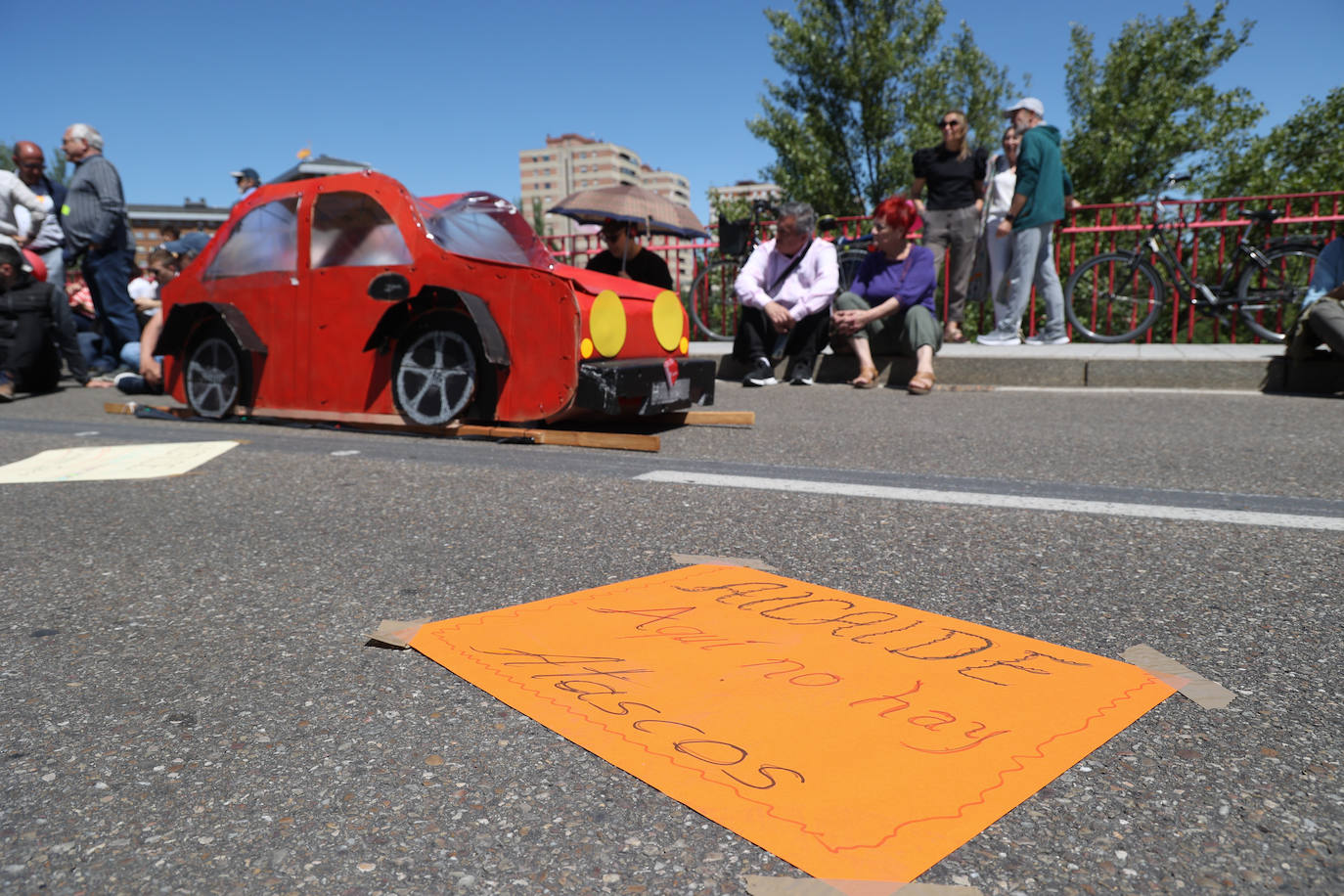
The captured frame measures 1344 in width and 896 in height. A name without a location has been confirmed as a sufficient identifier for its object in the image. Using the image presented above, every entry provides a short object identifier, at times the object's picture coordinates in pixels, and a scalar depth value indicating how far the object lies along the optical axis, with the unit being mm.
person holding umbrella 7148
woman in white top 8570
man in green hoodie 8000
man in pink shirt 7363
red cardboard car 4820
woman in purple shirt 7172
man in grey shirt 8250
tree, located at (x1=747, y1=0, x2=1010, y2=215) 26797
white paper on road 4105
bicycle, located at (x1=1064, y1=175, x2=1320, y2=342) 8414
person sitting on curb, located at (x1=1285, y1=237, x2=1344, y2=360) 6168
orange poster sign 1322
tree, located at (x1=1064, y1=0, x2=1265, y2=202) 28031
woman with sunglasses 8594
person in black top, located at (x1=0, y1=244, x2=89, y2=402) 7523
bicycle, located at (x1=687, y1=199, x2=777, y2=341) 9672
